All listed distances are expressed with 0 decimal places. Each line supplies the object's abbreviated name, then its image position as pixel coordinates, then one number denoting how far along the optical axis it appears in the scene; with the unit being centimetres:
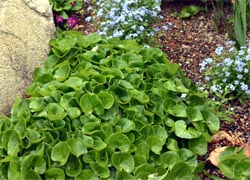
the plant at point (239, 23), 350
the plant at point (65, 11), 423
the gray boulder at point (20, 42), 330
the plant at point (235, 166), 279
